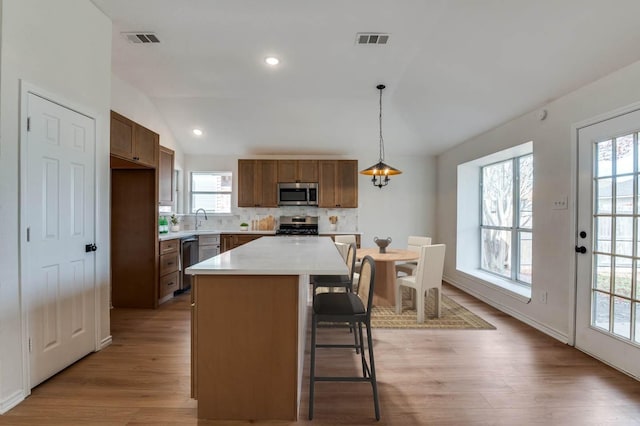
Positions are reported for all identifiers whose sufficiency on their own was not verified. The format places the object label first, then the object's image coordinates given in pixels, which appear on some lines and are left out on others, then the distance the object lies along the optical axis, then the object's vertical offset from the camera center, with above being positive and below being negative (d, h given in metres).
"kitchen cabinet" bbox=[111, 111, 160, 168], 3.03 +0.73
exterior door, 2.27 -0.24
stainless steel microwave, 5.73 +0.31
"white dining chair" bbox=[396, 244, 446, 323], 3.35 -0.70
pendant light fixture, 3.71 +0.49
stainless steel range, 5.79 -0.25
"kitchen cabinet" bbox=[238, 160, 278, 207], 5.78 +0.53
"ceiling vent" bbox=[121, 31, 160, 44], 2.91 +1.65
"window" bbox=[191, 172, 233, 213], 6.02 +0.35
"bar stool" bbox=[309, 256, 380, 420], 1.76 -0.59
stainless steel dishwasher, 4.44 -0.68
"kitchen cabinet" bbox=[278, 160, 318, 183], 5.75 +0.74
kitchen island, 1.70 -0.73
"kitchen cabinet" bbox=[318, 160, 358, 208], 5.75 +0.54
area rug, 3.25 -1.19
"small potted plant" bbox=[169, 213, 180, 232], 5.06 -0.23
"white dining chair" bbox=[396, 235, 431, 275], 4.23 -0.54
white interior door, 2.03 -0.19
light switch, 2.86 +0.09
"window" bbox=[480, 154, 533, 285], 3.95 -0.09
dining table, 3.91 -0.88
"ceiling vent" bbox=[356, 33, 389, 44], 2.84 +1.62
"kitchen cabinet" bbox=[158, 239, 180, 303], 3.92 -0.77
